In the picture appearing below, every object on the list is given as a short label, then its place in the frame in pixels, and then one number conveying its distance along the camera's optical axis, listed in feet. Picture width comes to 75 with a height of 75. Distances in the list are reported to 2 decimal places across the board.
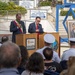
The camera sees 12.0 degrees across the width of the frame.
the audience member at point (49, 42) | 20.96
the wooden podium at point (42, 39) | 30.09
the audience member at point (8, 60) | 11.72
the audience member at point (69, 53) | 19.86
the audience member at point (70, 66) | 11.38
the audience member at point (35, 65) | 14.79
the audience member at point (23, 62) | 16.70
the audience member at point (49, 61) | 17.35
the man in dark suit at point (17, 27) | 35.82
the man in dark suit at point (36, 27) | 34.70
